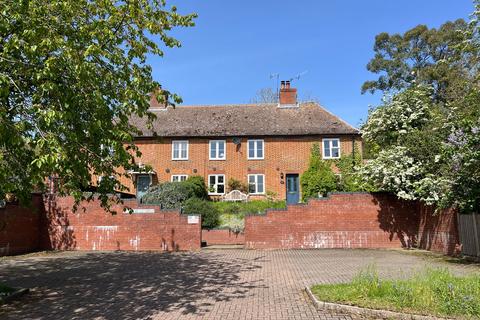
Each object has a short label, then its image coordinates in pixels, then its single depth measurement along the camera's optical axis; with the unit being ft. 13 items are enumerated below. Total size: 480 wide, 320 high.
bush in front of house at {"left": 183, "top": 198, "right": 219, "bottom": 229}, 74.18
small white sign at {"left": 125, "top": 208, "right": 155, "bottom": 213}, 65.10
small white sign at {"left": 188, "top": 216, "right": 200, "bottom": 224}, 64.18
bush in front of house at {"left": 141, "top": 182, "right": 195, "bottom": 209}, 78.59
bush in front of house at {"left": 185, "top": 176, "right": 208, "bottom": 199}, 88.42
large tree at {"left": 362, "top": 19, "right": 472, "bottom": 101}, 133.18
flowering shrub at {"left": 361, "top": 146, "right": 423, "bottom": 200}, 58.13
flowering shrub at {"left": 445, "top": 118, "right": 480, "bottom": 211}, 42.11
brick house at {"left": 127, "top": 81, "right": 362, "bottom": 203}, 102.73
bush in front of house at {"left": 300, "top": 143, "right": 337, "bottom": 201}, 96.12
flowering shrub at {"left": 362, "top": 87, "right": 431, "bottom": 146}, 63.00
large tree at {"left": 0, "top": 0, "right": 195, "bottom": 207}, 22.08
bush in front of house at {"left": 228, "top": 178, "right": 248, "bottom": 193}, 101.65
